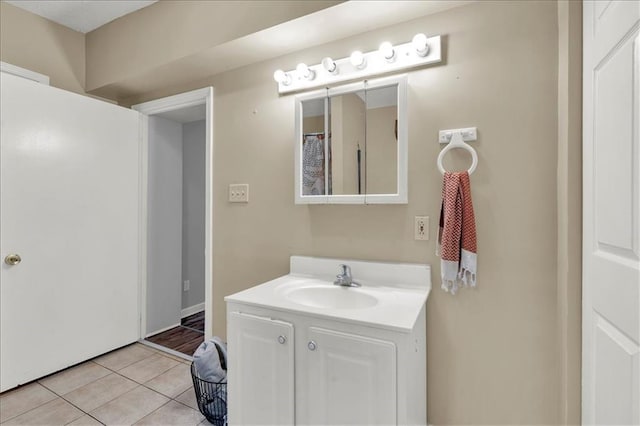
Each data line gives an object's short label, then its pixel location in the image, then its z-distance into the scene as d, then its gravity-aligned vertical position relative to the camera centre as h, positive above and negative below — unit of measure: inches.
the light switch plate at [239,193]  79.5 +4.6
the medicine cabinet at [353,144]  60.8 +13.7
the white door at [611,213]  31.7 -0.4
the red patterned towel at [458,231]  53.2 -3.5
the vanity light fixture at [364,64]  58.0 +29.4
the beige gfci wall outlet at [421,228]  59.6 -3.4
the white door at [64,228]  74.1 -4.5
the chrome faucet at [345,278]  61.4 -13.2
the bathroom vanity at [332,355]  41.9 -21.3
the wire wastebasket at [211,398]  64.2 -38.3
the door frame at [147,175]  85.0 +10.5
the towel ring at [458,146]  54.2 +10.9
